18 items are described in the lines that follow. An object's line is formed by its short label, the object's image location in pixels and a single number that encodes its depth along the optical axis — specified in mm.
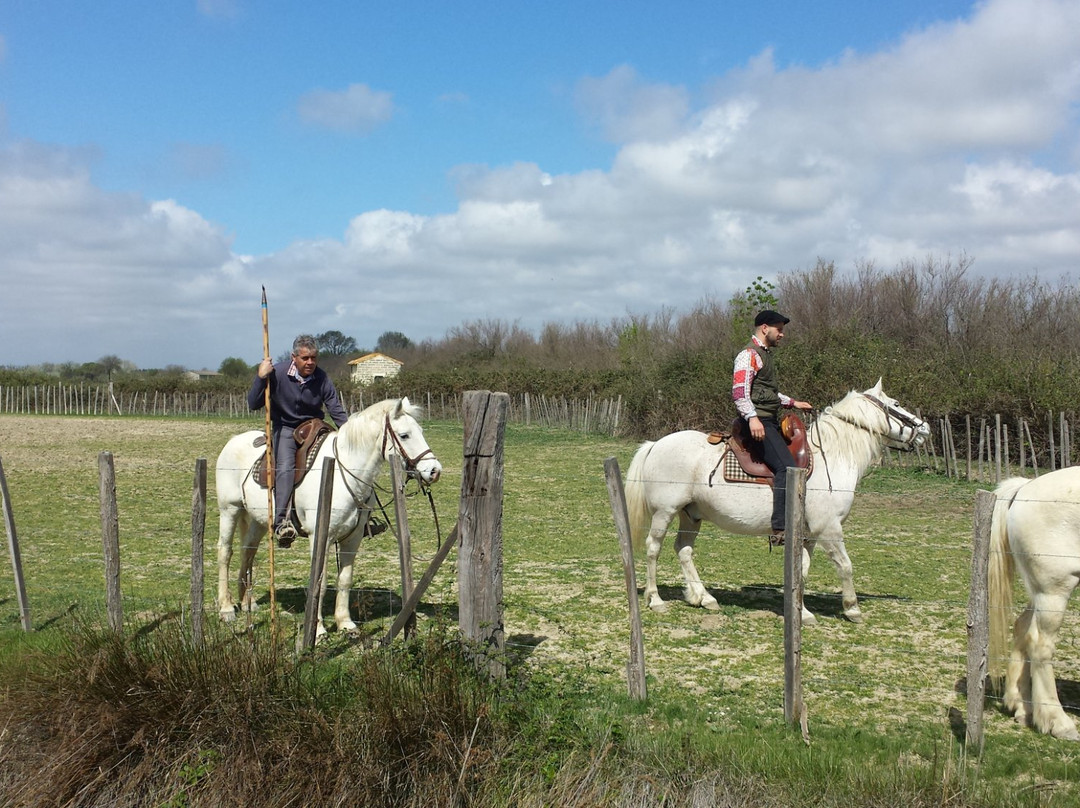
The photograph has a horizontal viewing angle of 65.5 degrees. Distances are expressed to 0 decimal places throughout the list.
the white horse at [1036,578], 4750
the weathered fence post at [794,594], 4289
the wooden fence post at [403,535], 4715
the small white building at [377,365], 76188
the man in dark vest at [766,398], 7203
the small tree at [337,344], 98938
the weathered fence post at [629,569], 4602
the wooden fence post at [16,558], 6480
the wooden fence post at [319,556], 5086
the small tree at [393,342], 85012
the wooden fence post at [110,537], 5531
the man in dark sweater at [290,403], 6906
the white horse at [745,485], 7594
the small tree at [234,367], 80188
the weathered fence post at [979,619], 4043
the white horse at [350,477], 6746
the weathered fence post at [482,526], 4402
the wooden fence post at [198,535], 5145
